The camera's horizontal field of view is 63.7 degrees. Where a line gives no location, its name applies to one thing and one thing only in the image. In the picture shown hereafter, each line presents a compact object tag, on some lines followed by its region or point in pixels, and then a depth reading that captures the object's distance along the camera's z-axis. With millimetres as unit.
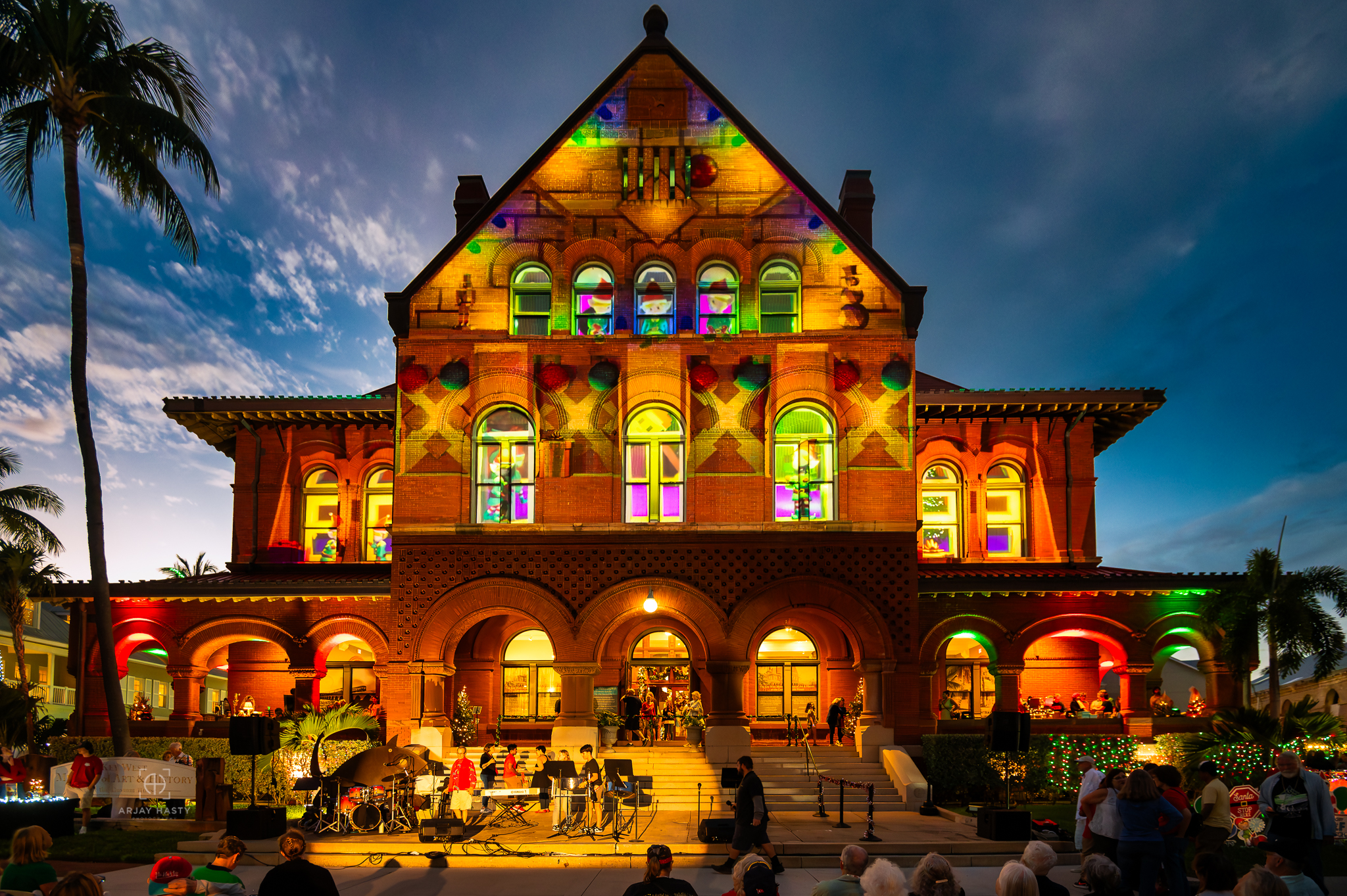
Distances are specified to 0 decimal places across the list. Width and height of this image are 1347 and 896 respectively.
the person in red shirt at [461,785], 18297
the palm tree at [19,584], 32344
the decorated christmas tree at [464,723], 24062
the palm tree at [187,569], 58219
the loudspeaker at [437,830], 17172
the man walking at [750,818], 14633
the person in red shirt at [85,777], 19266
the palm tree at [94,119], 20562
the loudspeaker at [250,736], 18281
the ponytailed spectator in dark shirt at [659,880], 8219
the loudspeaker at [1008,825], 17156
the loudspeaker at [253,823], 17438
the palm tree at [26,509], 35312
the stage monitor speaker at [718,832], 16562
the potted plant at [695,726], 24047
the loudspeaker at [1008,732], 17594
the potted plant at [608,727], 23562
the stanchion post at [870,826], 16906
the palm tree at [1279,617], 23422
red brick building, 23812
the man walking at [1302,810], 11062
